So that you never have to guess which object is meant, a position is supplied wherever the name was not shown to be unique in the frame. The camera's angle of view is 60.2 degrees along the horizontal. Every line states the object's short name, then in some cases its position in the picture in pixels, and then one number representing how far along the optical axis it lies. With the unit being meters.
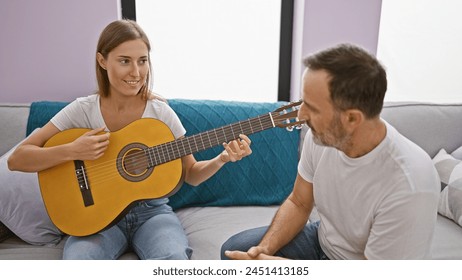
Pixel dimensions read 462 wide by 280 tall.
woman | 1.04
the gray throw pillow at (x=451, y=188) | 1.24
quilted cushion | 1.40
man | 0.75
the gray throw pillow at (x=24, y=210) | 1.15
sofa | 1.29
